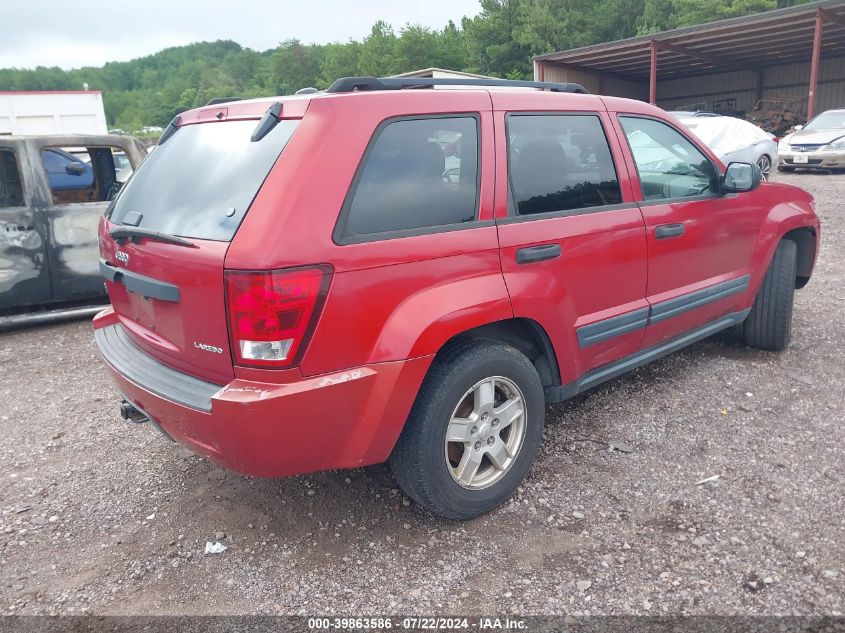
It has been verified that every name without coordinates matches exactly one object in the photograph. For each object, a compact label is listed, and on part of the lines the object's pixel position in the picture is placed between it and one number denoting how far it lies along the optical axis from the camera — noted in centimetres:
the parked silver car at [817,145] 1313
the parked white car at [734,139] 1102
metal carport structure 1966
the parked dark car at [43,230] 552
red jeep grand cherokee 224
